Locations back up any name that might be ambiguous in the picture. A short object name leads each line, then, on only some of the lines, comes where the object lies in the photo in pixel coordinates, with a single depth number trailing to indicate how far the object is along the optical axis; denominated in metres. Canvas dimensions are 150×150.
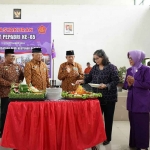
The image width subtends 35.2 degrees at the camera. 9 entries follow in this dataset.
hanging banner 5.83
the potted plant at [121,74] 5.20
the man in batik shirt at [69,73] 3.68
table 2.23
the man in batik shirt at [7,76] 3.38
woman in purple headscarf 2.65
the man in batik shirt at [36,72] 3.38
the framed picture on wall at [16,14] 5.85
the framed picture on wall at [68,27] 5.96
